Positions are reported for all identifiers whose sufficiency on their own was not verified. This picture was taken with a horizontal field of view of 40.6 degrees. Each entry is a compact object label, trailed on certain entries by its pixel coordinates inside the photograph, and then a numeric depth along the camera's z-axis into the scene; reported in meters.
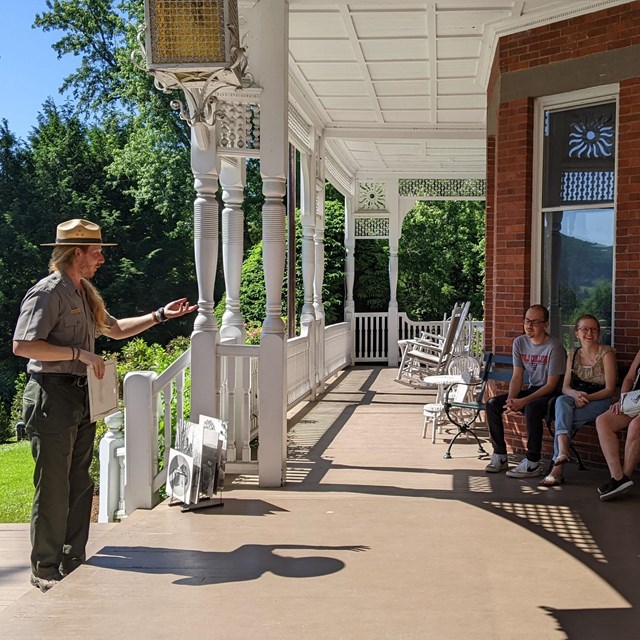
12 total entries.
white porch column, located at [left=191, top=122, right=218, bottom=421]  6.06
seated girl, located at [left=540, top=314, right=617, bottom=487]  5.95
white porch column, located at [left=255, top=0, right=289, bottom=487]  5.93
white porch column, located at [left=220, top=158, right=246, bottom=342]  7.68
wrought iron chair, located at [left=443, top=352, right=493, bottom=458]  6.94
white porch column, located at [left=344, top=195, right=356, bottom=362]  15.95
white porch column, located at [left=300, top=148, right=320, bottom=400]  11.14
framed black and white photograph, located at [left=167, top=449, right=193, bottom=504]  5.42
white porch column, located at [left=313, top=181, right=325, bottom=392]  11.79
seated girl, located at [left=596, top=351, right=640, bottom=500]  5.50
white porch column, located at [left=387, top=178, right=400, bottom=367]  16.38
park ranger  4.16
